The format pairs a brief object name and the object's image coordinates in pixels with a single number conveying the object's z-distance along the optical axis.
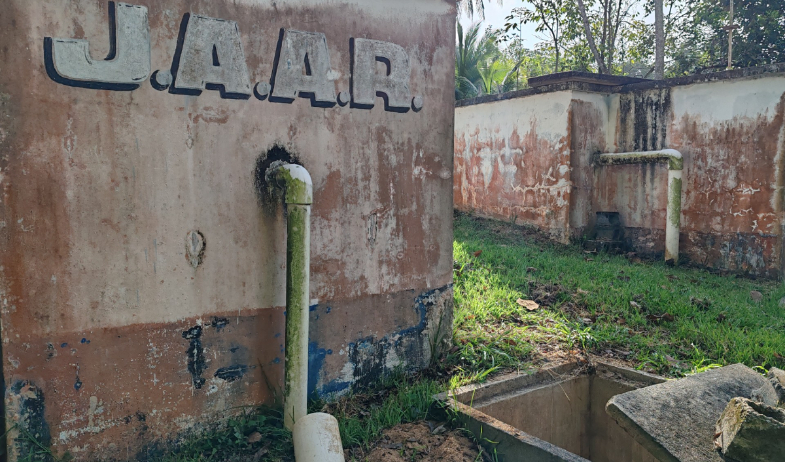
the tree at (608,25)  14.09
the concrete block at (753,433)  2.68
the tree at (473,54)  19.14
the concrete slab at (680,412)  3.06
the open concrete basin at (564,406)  3.95
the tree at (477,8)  16.86
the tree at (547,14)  13.55
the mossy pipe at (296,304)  3.29
